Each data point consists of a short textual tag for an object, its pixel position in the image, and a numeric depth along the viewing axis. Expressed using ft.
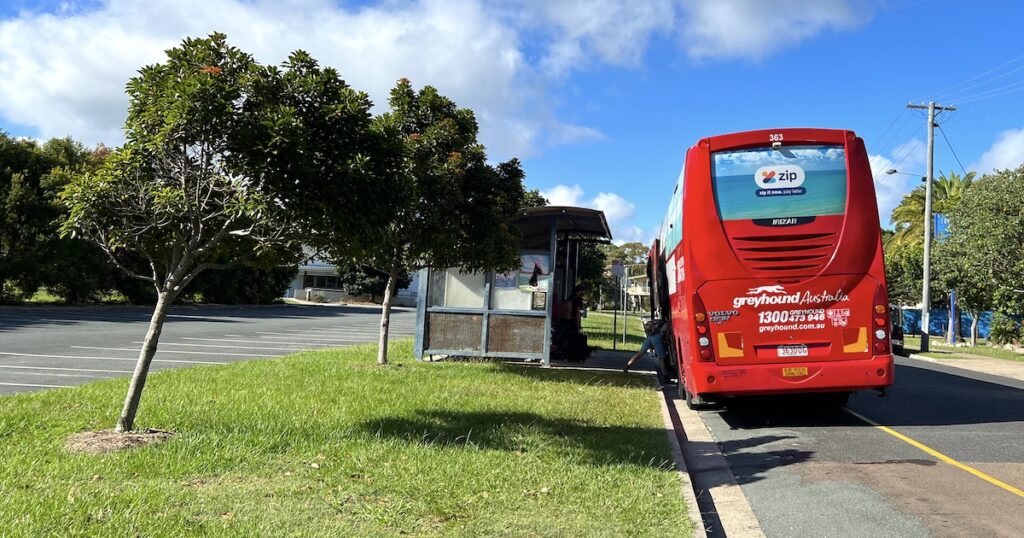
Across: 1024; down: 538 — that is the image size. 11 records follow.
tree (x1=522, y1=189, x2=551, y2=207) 85.07
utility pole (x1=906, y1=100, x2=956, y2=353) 88.63
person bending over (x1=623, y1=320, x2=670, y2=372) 44.39
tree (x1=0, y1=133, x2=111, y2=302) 84.64
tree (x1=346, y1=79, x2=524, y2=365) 37.91
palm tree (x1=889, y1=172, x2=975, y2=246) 144.77
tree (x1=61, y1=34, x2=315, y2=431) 18.72
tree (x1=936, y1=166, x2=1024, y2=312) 79.66
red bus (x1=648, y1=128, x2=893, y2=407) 26.89
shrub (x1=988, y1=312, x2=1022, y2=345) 103.04
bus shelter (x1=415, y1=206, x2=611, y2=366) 47.29
